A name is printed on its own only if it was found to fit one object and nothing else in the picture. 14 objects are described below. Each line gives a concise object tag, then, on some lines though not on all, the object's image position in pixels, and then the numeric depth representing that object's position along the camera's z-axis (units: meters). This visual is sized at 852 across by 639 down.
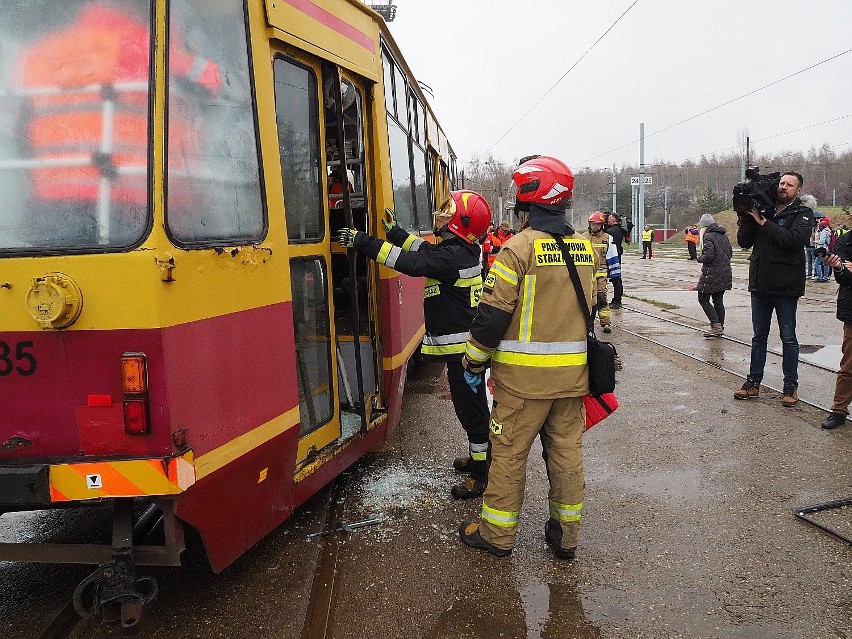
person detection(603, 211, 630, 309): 11.66
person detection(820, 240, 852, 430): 5.16
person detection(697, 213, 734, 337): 9.44
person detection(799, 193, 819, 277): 18.05
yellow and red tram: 2.41
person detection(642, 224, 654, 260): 32.97
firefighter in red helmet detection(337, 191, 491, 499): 4.08
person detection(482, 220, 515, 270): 15.52
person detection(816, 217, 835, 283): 17.33
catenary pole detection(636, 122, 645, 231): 42.69
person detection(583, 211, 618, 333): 9.63
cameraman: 5.63
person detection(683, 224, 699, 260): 27.89
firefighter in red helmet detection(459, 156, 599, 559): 3.29
